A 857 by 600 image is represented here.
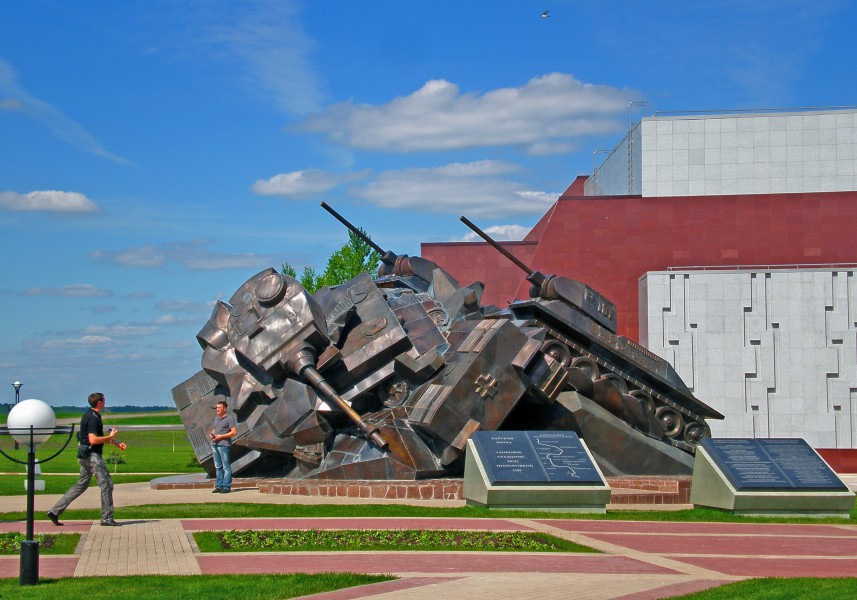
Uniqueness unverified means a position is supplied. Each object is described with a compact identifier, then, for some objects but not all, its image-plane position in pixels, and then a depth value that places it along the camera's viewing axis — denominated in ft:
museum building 111.24
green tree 168.35
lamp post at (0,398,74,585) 35.42
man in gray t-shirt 67.05
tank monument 67.82
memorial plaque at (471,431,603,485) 55.98
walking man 45.85
